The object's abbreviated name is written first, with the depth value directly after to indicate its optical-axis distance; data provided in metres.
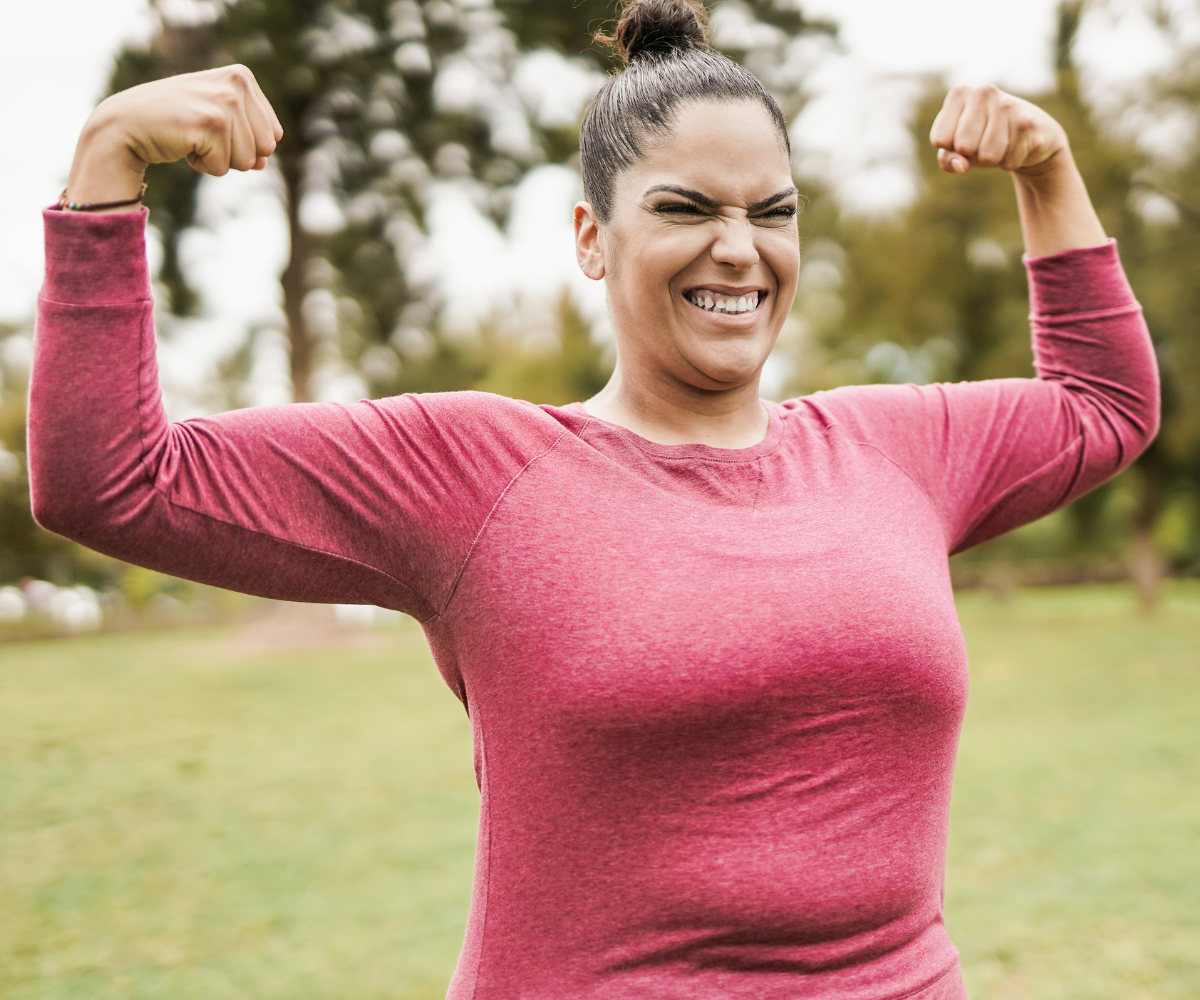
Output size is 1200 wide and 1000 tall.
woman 1.10
